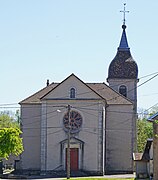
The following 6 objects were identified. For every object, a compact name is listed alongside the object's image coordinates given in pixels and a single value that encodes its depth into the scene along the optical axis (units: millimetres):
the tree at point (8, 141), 50853
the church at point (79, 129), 59781
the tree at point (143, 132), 92062
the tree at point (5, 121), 109706
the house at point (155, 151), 40019
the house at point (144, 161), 52375
